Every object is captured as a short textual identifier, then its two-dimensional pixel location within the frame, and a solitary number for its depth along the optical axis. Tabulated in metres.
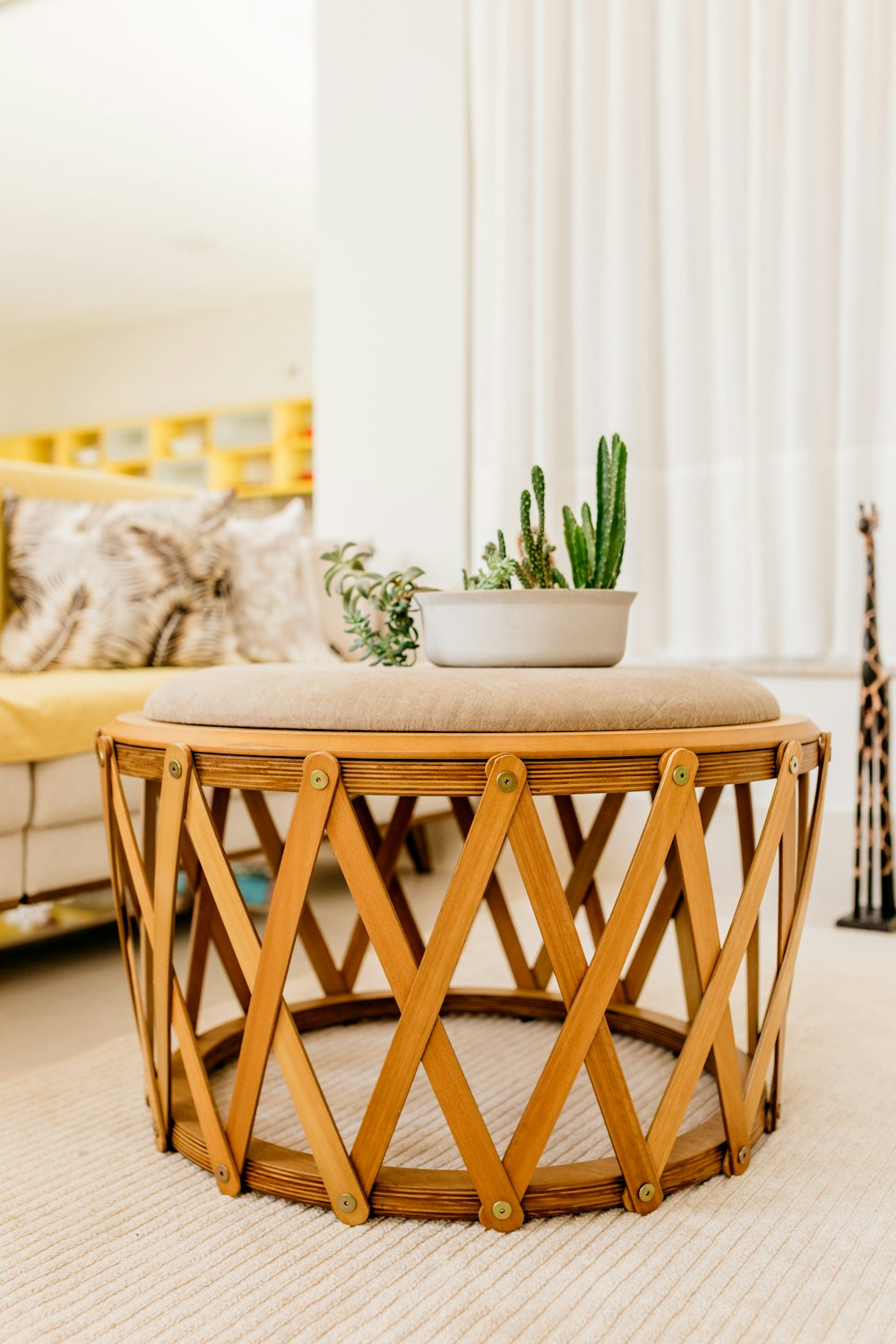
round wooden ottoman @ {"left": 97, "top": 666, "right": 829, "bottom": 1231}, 0.84
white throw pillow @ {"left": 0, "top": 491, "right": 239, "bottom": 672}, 2.23
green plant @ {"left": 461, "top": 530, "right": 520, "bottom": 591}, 1.17
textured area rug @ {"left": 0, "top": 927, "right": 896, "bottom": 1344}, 0.77
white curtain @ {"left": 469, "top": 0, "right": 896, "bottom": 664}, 2.36
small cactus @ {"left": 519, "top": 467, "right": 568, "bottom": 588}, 1.21
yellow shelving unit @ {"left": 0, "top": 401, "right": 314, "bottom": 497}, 6.71
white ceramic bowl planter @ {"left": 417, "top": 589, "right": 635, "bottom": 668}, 1.07
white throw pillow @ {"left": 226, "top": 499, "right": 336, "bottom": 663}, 2.48
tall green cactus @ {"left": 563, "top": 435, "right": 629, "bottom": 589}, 1.19
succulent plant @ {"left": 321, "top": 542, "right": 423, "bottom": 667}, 1.22
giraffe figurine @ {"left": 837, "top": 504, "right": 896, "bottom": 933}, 2.07
